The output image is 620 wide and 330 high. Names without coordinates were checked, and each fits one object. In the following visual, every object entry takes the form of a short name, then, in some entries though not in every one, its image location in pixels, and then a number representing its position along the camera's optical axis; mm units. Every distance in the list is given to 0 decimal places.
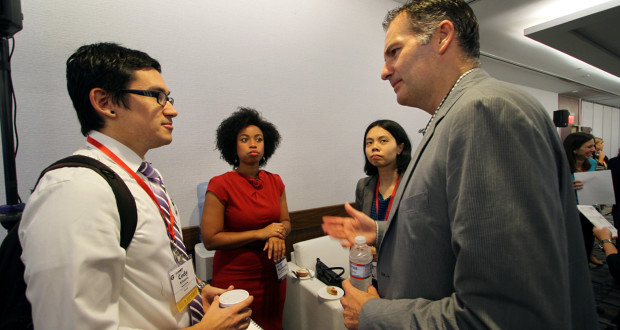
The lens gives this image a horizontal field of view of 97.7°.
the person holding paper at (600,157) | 5073
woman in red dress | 1675
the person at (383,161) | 1990
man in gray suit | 557
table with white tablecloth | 1682
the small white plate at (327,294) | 1727
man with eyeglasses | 623
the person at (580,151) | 3156
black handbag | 1970
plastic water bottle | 1160
